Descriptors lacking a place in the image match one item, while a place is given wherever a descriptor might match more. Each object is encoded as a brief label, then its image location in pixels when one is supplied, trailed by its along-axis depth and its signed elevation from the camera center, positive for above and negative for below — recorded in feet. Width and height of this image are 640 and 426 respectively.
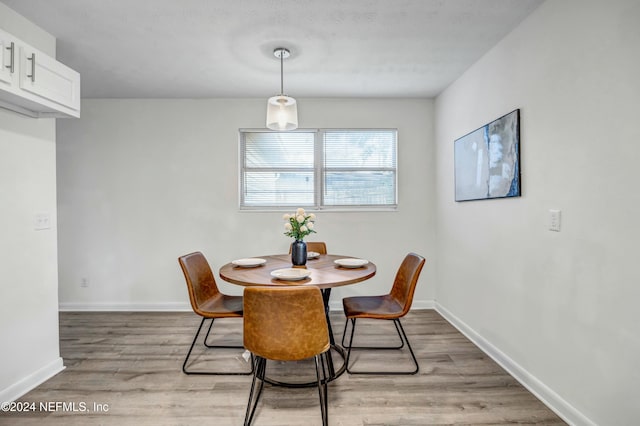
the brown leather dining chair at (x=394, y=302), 7.30 -2.38
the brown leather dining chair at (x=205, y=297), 7.39 -2.29
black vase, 7.72 -1.09
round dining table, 6.25 -1.44
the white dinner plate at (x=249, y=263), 7.70 -1.35
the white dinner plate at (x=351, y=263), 7.57 -1.34
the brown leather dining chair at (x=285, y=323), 5.06 -1.88
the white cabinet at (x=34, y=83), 5.74 +2.49
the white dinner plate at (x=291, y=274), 6.31 -1.35
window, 12.62 +1.60
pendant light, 7.85 +2.41
